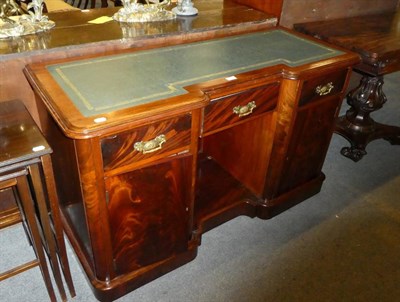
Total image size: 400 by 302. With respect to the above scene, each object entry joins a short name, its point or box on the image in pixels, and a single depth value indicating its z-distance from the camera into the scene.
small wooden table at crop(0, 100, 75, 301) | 1.00
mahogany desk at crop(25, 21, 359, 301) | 1.05
